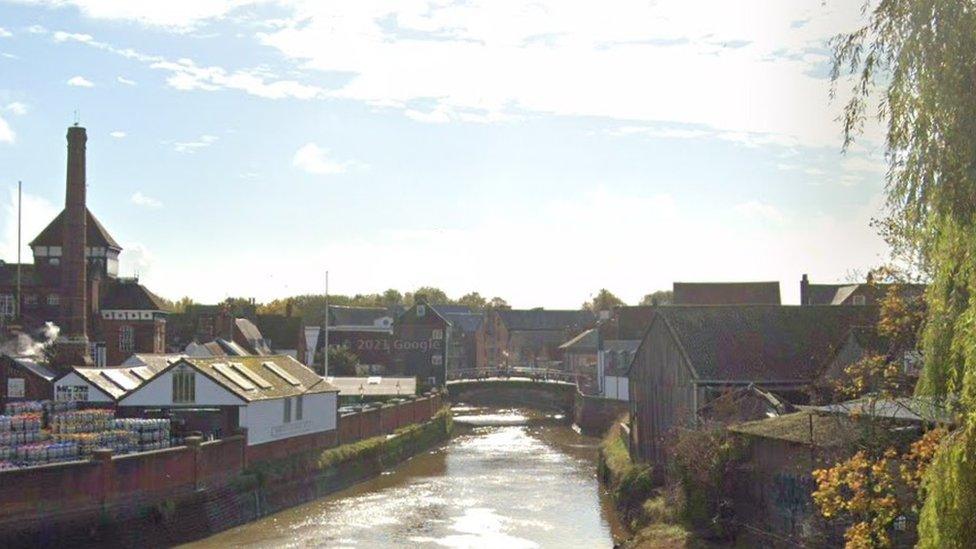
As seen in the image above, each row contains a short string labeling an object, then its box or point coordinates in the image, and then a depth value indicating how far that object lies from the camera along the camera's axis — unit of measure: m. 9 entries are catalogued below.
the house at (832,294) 71.26
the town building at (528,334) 154.00
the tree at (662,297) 175.00
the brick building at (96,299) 75.38
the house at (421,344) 104.62
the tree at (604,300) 172.88
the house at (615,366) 80.38
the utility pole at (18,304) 73.31
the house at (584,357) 98.38
